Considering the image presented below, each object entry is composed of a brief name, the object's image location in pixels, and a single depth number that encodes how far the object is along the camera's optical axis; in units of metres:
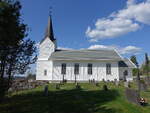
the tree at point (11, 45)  8.36
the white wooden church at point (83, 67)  24.33
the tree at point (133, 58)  46.38
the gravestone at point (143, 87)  13.98
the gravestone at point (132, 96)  8.85
